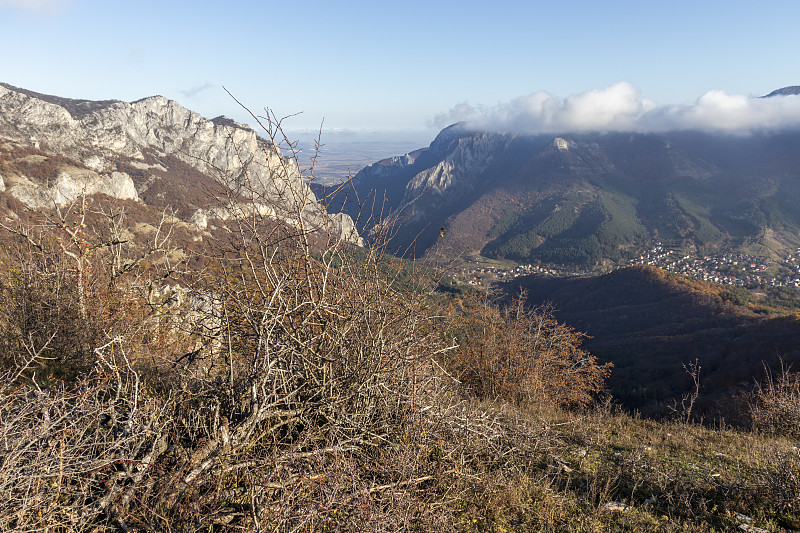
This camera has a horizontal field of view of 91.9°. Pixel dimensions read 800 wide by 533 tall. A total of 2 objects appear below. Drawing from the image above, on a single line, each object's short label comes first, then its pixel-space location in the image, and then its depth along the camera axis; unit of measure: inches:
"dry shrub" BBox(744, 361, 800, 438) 356.8
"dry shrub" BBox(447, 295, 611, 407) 775.7
